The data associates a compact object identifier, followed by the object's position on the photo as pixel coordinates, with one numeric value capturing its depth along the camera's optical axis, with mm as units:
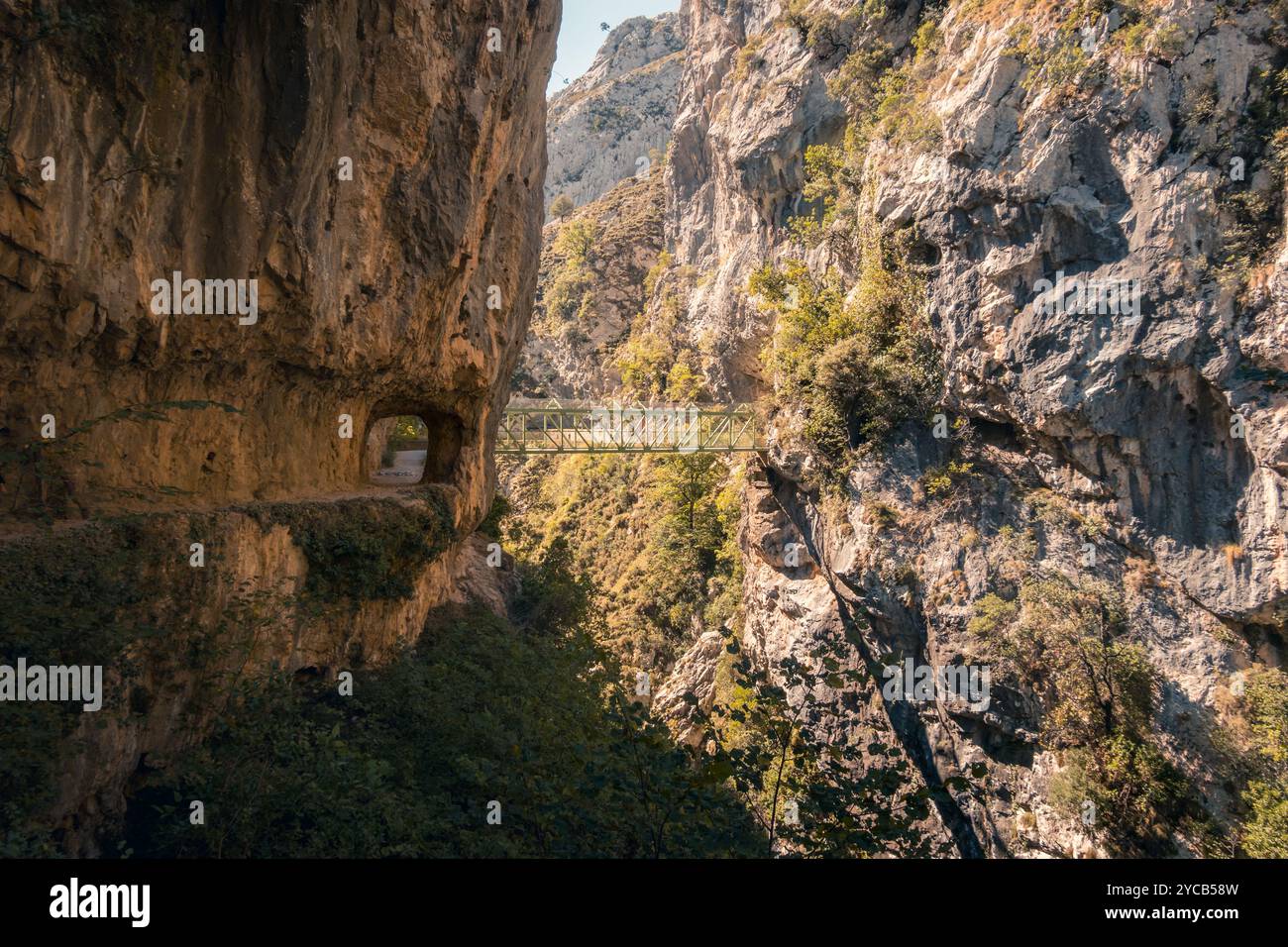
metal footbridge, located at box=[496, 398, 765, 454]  18922
